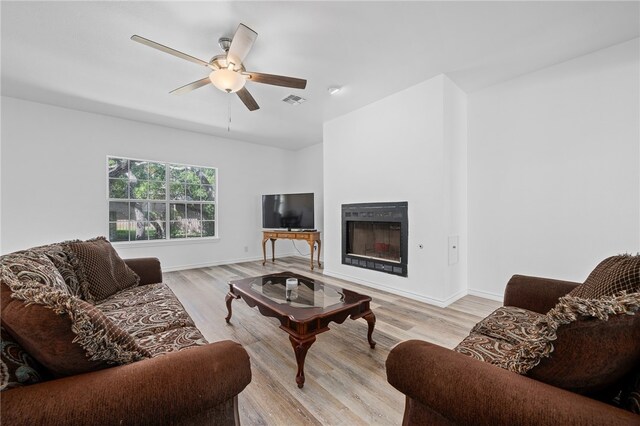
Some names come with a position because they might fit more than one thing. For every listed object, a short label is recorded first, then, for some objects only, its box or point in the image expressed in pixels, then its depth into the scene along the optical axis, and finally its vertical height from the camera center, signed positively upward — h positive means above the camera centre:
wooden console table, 4.87 -0.50
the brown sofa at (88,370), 0.68 -0.49
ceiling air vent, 3.47 +1.52
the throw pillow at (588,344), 0.71 -0.38
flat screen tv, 5.13 -0.01
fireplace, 3.37 -0.38
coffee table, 1.65 -0.71
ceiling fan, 2.06 +1.22
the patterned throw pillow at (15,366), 0.69 -0.44
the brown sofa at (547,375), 0.70 -0.52
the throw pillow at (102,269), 1.90 -0.45
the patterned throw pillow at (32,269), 0.92 -0.23
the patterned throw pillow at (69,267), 1.63 -0.37
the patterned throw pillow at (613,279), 1.06 -0.31
